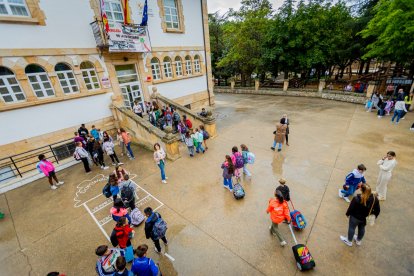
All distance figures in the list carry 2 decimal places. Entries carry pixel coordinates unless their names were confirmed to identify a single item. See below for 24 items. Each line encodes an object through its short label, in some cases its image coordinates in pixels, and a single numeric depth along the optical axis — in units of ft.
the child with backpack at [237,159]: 22.03
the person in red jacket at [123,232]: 13.62
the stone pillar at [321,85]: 66.44
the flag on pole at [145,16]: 38.39
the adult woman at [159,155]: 23.82
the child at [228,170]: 20.81
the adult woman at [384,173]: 17.76
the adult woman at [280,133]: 30.17
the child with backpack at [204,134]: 31.78
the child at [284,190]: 16.72
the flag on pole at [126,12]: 36.15
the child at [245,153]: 23.41
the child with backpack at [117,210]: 16.05
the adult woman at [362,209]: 13.33
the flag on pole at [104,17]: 32.55
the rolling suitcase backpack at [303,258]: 13.46
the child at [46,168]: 24.45
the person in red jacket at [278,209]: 14.76
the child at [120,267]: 10.87
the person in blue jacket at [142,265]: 11.40
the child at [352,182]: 18.61
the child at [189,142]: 31.17
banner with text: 35.12
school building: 29.07
